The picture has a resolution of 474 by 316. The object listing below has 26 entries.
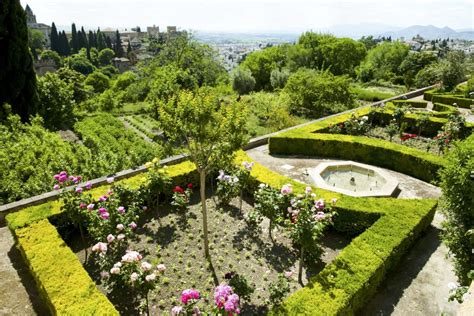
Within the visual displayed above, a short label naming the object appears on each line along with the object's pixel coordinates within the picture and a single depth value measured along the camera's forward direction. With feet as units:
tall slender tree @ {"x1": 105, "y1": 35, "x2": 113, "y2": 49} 345.88
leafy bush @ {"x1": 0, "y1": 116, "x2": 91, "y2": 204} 31.37
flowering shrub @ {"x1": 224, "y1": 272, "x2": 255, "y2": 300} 19.16
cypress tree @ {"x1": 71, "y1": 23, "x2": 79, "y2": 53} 309.81
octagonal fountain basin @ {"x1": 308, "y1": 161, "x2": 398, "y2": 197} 34.24
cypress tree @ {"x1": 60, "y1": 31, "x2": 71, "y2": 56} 298.97
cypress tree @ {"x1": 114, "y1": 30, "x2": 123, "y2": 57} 349.66
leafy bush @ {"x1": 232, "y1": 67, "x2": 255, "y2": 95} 107.65
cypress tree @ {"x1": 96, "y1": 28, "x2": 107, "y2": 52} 337.68
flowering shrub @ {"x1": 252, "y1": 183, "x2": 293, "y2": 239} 26.11
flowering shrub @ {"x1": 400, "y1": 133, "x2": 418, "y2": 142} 49.80
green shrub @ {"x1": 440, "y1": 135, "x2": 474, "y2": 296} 20.16
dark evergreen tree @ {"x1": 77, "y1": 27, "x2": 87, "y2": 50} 313.53
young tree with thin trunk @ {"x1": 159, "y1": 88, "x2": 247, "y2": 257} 21.71
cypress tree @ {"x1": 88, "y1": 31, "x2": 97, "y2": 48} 328.49
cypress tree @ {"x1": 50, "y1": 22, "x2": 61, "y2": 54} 296.51
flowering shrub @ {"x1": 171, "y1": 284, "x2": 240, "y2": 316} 15.03
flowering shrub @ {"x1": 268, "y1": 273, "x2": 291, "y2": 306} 18.81
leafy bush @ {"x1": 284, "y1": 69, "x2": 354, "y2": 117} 72.84
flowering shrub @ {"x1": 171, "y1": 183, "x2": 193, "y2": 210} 29.73
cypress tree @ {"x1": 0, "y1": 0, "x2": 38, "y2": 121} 54.39
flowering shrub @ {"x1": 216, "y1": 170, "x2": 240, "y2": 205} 30.01
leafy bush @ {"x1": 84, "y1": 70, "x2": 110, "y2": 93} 189.98
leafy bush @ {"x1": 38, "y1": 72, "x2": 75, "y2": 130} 67.87
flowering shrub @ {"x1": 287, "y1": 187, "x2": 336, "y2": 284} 21.47
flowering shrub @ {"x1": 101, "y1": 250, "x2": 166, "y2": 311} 17.74
